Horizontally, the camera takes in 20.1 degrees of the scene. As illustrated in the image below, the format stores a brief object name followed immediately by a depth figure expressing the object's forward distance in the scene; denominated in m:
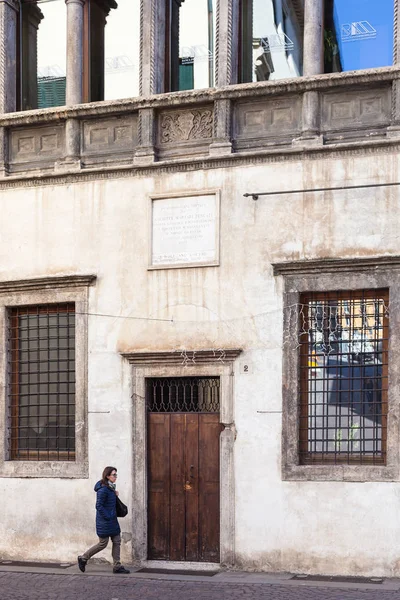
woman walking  14.02
